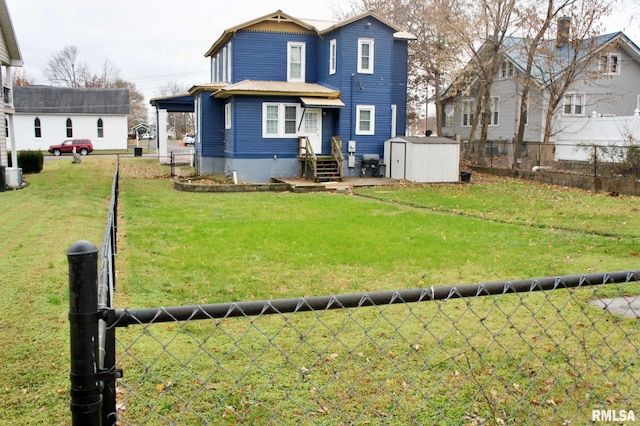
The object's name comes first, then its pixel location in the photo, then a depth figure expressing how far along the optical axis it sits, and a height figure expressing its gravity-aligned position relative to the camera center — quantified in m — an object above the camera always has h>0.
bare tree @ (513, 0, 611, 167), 27.20 +5.01
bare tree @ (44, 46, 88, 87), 91.69 +10.08
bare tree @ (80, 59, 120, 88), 90.12 +8.26
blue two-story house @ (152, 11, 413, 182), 25.83 +1.72
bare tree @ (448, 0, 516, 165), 28.31 +5.33
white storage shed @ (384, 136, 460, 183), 25.67 -0.87
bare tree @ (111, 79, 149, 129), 91.96 +5.26
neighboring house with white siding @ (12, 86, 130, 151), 52.72 +1.65
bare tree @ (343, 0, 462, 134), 33.31 +5.93
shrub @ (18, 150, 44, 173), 25.78 -1.19
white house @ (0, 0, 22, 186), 20.60 +2.79
